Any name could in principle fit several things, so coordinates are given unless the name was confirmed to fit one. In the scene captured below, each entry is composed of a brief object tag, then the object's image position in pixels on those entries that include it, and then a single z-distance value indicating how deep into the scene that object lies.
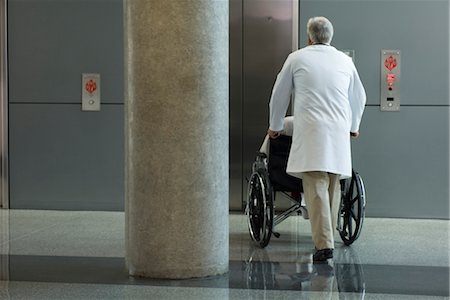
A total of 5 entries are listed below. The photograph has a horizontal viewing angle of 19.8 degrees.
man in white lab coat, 9.21
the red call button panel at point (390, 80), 13.23
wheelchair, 10.06
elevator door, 13.80
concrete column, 7.97
